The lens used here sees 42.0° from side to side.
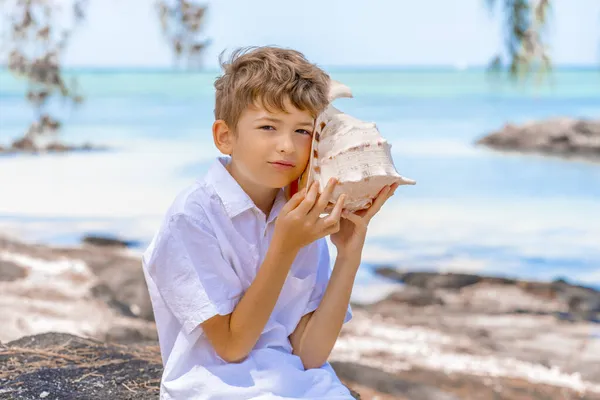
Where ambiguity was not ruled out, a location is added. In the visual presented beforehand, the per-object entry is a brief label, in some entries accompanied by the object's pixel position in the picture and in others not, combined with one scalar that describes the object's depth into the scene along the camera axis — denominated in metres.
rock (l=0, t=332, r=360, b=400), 1.93
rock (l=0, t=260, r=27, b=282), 4.90
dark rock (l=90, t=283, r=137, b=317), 4.44
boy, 1.41
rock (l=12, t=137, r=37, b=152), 10.65
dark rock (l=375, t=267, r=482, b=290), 5.56
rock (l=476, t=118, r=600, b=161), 10.43
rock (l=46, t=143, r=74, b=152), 11.54
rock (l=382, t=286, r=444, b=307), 5.16
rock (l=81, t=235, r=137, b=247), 6.85
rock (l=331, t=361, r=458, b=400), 3.06
